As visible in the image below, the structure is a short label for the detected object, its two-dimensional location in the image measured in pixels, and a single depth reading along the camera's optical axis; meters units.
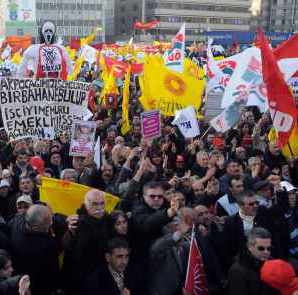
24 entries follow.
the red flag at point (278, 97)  6.73
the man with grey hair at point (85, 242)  4.22
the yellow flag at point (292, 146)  7.27
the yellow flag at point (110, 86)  14.52
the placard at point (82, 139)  7.38
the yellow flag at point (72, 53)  23.67
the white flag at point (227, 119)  9.08
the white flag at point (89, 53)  20.78
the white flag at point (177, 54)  12.36
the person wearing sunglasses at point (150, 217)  4.50
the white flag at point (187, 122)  9.38
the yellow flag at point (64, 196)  5.19
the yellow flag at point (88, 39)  21.80
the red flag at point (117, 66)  16.55
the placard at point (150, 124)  8.30
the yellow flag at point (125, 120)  11.09
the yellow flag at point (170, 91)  10.17
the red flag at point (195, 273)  4.11
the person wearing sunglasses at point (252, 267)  3.72
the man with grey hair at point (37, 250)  4.14
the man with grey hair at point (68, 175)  6.17
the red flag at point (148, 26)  43.08
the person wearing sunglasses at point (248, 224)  4.73
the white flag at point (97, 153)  7.63
